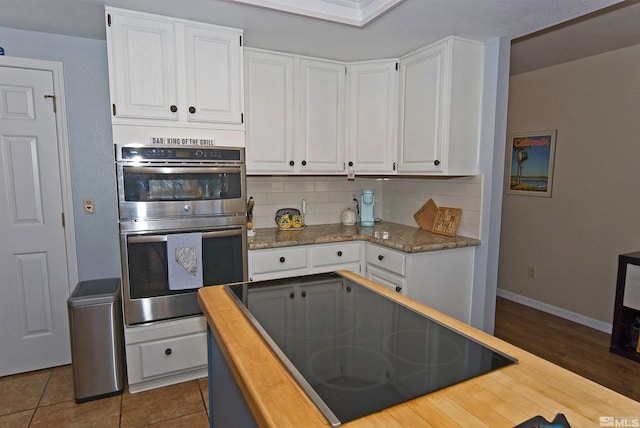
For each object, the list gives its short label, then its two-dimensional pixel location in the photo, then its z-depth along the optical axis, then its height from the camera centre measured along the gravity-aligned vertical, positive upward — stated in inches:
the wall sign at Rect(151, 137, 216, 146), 90.1 +9.0
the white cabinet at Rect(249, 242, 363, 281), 104.7 -24.0
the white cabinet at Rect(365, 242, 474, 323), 102.8 -27.6
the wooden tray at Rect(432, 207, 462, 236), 115.3 -13.2
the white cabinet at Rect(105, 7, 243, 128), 86.0 +25.8
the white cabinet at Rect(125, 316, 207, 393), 92.7 -44.6
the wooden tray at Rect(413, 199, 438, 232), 125.3 -12.4
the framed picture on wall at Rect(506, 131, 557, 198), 149.4 +6.9
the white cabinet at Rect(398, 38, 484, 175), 102.6 +20.9
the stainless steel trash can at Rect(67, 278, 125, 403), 90.2 -41.1
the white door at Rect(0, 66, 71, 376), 99.3 -15.0
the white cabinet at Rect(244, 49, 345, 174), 110.1 +19.8
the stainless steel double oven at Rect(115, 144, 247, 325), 87.8 -11.0
